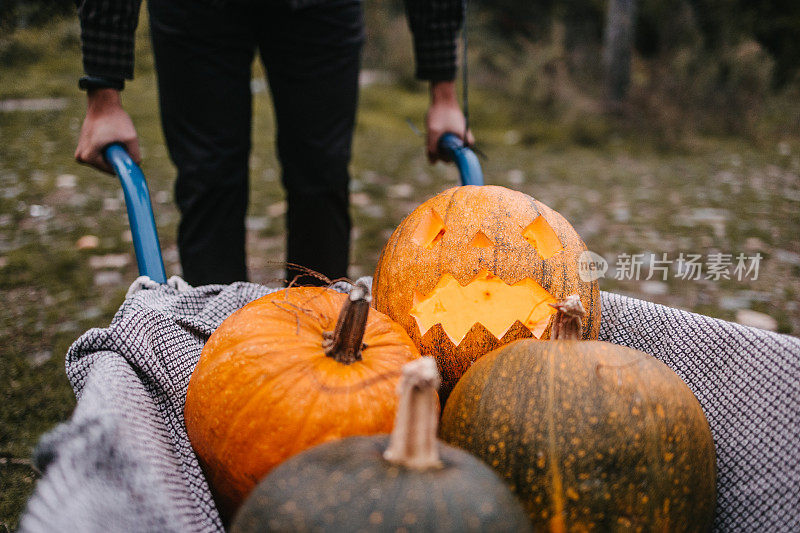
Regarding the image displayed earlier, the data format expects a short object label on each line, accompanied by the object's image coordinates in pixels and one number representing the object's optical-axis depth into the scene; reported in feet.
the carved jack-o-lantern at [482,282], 4.62
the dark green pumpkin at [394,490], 2.52
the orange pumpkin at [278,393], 3.52
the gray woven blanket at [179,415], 2.82
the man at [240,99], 5.49
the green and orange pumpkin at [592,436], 3.23
